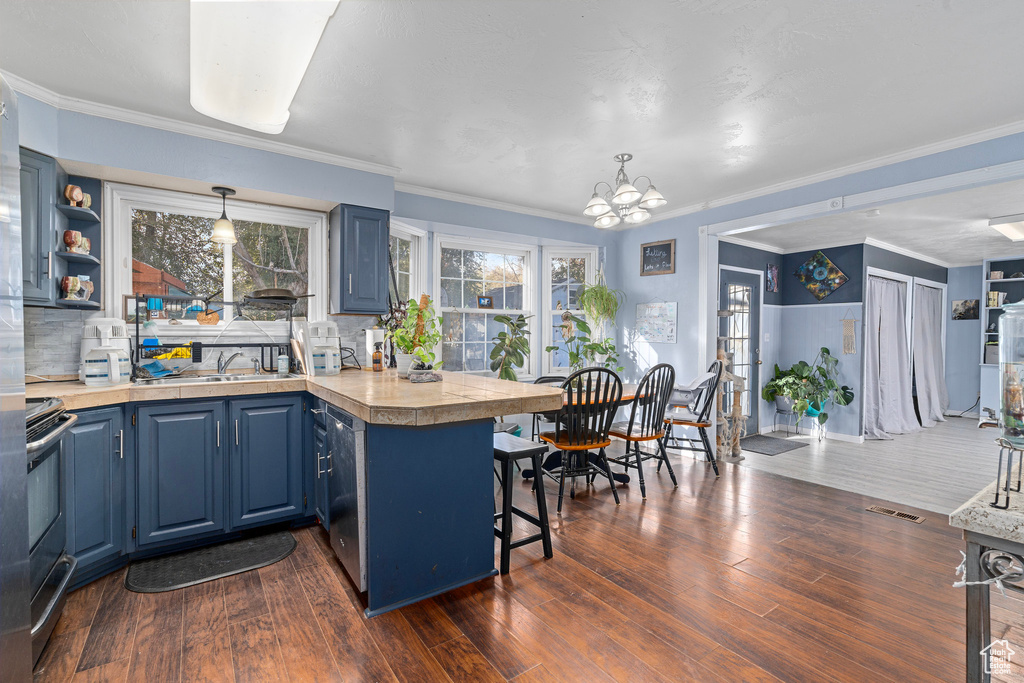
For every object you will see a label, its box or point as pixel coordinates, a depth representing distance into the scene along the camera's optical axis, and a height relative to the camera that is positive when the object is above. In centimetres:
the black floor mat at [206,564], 237 -125
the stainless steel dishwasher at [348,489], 203 -73
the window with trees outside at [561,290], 544 +52
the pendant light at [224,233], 305 +65
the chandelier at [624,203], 304 +90
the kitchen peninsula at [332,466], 203 -68
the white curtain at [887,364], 582 -37
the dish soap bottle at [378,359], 363 -20
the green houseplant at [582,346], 518 -14
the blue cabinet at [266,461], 279 -78
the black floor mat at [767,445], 524 -128
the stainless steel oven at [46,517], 173 -74
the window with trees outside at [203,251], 312 +59
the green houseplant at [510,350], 471 -16
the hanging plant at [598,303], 540 +36
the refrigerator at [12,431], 109 -24
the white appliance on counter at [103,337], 271 -3
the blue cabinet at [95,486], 229 -78
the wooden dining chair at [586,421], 329 -63
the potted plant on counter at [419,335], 280 -1
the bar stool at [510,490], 242 -83
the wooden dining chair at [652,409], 366 -59
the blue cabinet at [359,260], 362 +57
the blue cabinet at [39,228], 248 +56
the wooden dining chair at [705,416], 418 -76
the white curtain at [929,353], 682 -26
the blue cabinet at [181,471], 256 -77
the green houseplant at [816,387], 582 -65
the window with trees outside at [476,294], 480 +42
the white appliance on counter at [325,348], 338 -11
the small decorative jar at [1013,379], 105 -10
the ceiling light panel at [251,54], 150 +97
